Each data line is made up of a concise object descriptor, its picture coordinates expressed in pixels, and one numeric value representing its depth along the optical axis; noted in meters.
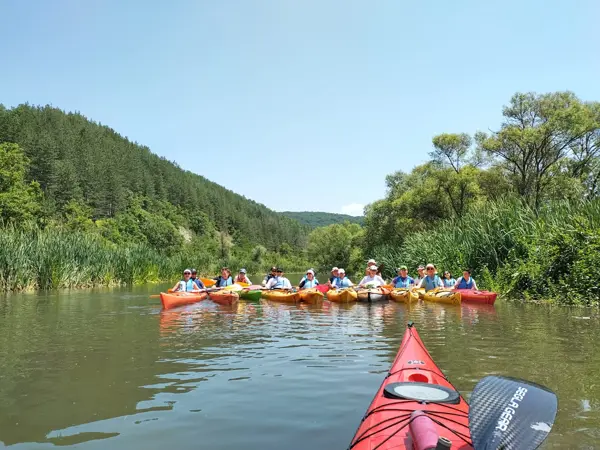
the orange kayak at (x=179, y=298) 13.49
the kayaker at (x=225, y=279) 17.52
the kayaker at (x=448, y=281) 16.72
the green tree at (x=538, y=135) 28.31
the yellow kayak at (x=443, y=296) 13.73
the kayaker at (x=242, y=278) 18.66
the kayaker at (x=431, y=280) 15.81
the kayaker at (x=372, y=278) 16.32
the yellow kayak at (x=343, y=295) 14.96
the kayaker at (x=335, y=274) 17.17
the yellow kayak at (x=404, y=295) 14.59
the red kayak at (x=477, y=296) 13.56
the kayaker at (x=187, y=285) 16.03
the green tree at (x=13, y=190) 39.56
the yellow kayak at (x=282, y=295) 15.43
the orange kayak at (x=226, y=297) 14.80
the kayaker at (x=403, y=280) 16.33
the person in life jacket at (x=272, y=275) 17.78
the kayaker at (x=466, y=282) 14.93
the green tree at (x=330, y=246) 72.62
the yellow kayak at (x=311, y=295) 14.89
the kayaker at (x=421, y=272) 17.10
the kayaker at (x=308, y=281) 16.22
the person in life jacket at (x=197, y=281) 16.87
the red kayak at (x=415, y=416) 2.92
